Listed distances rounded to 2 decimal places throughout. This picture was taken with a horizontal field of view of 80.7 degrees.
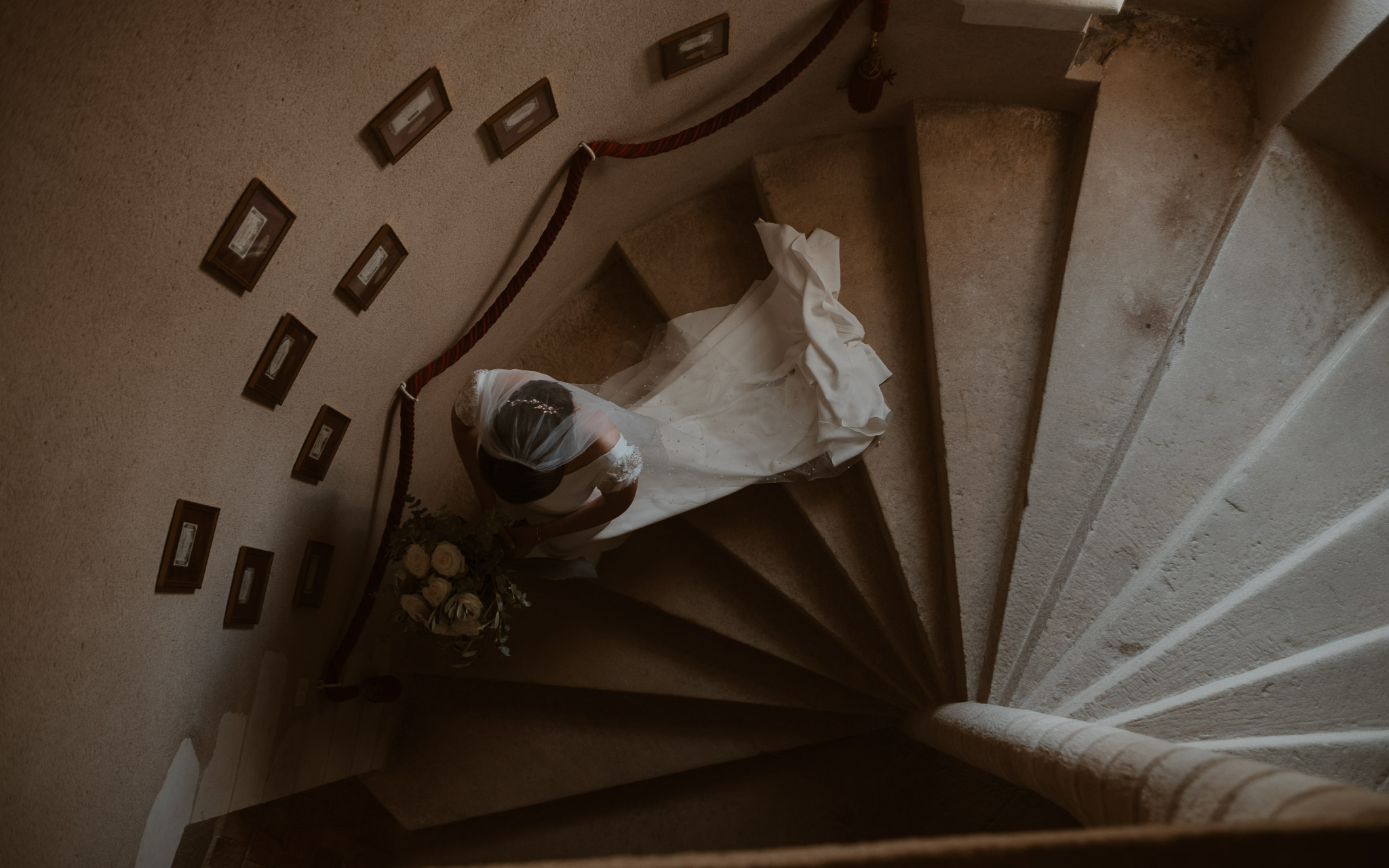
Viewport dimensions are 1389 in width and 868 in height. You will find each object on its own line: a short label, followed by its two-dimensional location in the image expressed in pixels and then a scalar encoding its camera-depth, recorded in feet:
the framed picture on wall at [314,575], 8.56
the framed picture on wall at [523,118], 7.77
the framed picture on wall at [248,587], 7.36
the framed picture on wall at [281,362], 6.63
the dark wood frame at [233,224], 5.57
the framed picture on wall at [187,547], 6.26
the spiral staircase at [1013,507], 8.43
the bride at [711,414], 8.34
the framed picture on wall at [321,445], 7.88
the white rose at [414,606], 8.49
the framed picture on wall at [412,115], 6.51
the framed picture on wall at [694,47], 8.68
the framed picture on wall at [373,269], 7.27
